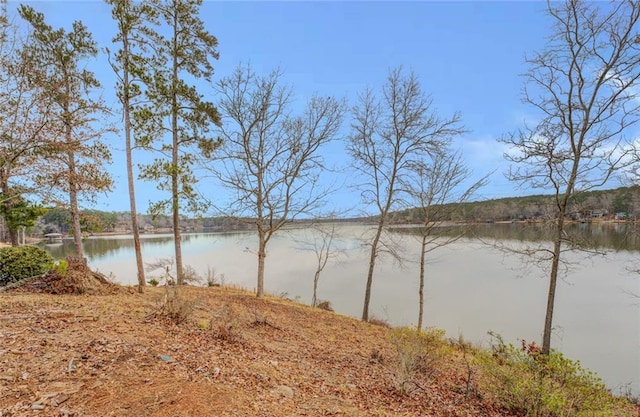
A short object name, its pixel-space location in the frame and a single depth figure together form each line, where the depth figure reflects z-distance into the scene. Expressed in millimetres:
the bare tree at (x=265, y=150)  10984
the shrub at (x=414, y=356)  4469
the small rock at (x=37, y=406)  2642
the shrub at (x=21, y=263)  7797
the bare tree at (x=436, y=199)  10594
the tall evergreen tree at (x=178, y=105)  10312
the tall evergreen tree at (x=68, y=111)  7324
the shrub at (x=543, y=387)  3930
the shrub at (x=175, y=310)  5633
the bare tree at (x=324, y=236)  11864
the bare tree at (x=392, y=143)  10945
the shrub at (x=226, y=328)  5246
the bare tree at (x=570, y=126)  7258
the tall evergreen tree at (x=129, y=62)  9078
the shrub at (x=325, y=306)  13916
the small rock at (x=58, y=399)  2721
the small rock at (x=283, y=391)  3682
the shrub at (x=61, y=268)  7299
